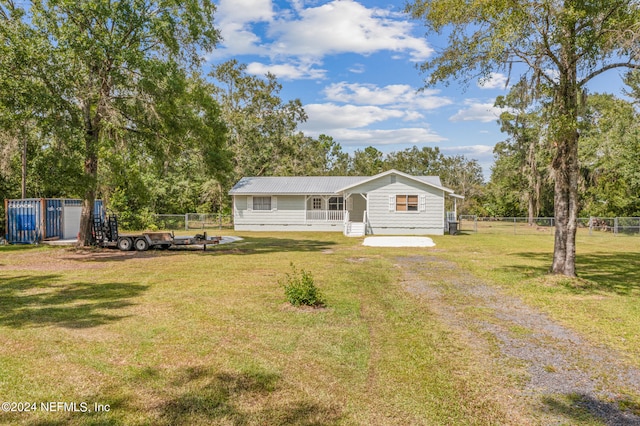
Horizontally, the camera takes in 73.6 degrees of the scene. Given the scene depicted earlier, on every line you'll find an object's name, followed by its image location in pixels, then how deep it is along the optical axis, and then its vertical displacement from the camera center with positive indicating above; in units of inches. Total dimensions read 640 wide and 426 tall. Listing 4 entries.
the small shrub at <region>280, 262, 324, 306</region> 296.5 -56.2
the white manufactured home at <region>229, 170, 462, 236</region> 1008.2 +22.7
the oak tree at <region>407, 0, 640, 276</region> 375.2 +154.0
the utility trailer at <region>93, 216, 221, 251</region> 650.8 -40.9
